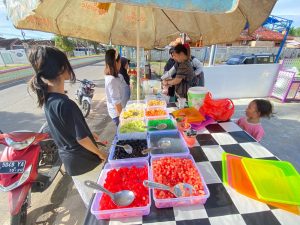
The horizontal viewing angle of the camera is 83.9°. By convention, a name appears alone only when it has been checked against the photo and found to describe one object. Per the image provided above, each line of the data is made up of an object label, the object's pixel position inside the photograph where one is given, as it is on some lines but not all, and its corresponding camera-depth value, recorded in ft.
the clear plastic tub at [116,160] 4.77
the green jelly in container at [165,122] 6.50
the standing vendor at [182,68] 9.07
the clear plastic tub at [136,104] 8.84
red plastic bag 7.33
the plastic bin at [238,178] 3.57
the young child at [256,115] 7.43
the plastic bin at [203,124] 6.83
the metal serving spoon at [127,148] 5.14
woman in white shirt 8.47
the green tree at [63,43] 98.12
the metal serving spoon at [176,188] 3.57
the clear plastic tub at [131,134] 6.11
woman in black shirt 4.23
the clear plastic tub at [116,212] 3.33
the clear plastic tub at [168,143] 5.17
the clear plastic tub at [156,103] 8.75
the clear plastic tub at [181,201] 3.52
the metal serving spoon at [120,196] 3.42
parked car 36.01
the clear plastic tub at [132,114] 7.62
